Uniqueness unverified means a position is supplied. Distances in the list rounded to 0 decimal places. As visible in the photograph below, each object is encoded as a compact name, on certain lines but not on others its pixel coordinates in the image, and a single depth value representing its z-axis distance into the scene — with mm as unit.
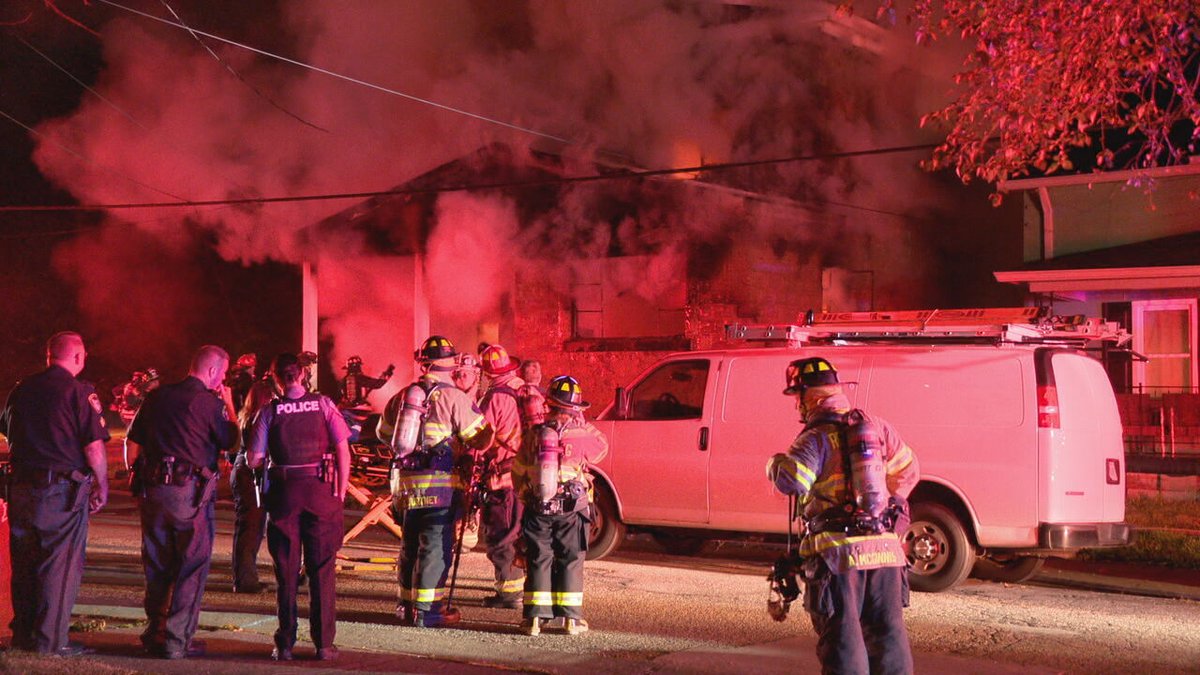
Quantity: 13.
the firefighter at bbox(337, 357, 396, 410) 17578
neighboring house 16328
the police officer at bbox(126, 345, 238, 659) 6484
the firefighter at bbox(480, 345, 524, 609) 8039
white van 9109
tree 9305
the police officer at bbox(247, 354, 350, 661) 6531
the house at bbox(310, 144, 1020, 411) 18422
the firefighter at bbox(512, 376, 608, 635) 7344
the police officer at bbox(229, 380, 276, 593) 8766
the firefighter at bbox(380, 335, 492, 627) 7461
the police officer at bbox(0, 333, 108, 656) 6480
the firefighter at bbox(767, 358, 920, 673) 5340
